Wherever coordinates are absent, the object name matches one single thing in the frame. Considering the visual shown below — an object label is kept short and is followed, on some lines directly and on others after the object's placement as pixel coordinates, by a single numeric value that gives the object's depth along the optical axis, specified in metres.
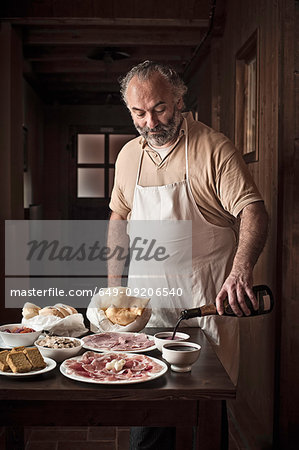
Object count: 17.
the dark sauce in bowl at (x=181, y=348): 1.72
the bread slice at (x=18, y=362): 1.61
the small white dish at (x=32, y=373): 1.59
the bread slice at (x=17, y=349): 1.68
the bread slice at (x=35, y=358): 1.64
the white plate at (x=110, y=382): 1.55
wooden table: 1.52
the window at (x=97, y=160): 9.48
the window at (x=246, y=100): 3.62
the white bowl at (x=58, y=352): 1.76
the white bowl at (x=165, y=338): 1.82
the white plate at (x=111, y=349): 1.86
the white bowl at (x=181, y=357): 1.65
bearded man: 2.32
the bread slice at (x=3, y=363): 1.63
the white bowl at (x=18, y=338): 1.87
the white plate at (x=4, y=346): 1.90
